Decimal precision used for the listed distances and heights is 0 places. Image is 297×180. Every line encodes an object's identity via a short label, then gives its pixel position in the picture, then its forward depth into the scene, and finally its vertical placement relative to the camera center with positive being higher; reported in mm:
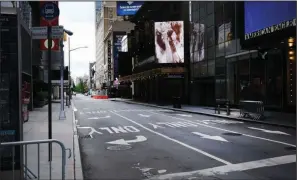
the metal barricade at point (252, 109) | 16406 -1261
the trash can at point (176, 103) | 27530 -1416
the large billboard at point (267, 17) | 15843 +4303
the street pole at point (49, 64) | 6319 +555
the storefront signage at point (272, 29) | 15402 +3431
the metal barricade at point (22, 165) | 4449 -1374
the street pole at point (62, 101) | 17646 -875
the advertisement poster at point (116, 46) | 89319 +14397
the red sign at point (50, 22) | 6642 +1571
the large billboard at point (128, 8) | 52811 +15162
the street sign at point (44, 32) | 6802 +1378
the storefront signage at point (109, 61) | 98366 +9659
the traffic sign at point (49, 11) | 6601 +1806
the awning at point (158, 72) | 33845 +2122
